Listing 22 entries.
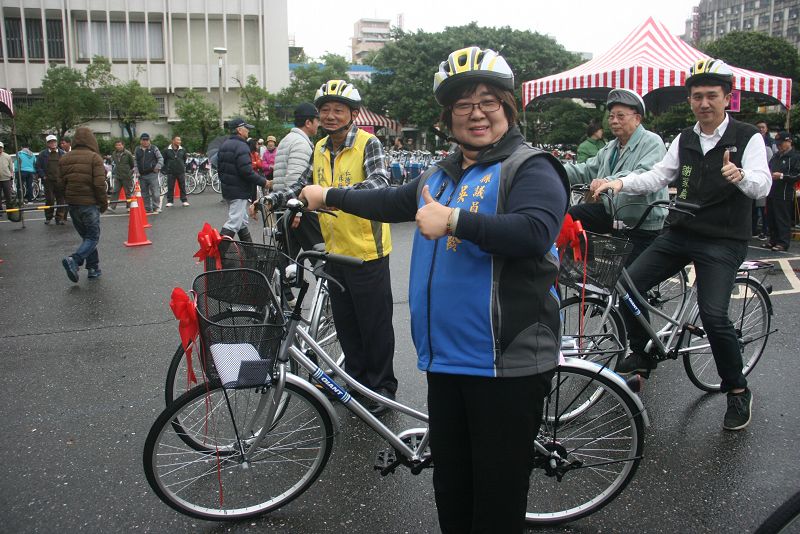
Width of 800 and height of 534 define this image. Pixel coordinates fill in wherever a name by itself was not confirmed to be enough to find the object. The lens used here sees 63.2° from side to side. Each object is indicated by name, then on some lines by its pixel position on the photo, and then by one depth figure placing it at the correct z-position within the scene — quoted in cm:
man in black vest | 364
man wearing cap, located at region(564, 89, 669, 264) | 446
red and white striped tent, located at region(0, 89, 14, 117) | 1247
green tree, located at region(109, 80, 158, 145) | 3038
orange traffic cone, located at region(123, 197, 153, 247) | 1060
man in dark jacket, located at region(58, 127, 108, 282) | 791
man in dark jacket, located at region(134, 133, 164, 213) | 1502
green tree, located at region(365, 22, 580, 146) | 4047
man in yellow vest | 400
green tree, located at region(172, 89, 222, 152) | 3212
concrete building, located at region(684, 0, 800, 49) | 10031
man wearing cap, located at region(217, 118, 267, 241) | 858
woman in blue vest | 194
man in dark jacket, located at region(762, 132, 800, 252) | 991
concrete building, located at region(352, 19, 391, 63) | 14825
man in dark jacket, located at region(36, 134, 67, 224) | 1347
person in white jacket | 603
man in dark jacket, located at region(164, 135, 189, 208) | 1691
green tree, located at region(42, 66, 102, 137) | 2752
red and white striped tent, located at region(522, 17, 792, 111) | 1170
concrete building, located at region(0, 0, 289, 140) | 4147
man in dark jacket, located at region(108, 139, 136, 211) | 1573
